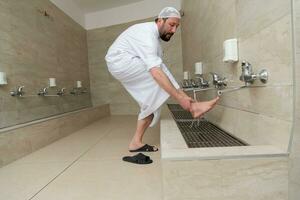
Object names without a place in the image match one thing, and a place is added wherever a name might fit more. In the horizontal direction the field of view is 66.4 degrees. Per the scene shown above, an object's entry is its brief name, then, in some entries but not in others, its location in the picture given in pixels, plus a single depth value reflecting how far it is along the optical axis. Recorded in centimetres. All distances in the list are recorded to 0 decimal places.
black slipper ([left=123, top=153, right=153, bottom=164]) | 135
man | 135
